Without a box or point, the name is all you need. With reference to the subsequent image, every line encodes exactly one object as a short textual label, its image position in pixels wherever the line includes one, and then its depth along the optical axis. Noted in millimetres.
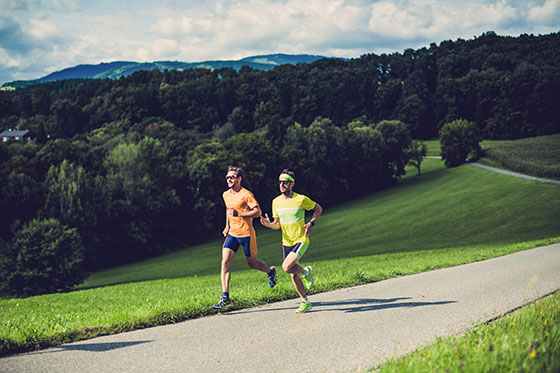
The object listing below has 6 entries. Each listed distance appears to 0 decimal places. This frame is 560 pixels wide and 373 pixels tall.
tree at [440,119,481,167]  87688
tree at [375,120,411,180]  90750
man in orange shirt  9453
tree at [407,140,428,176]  92812
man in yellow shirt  9062
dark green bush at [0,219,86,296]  36438
